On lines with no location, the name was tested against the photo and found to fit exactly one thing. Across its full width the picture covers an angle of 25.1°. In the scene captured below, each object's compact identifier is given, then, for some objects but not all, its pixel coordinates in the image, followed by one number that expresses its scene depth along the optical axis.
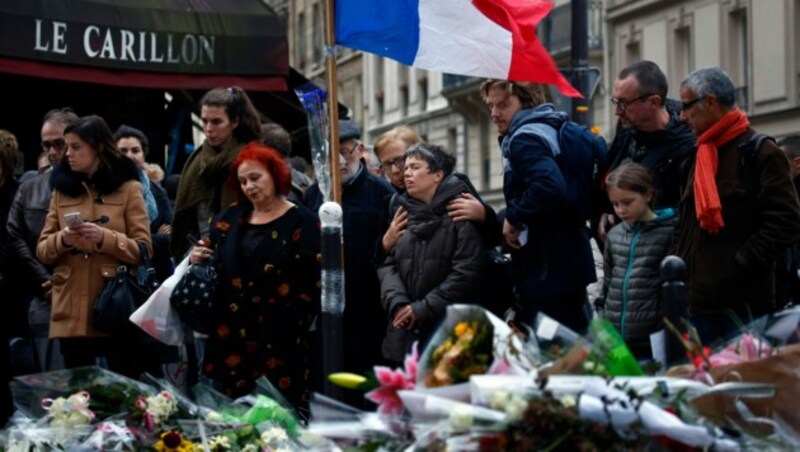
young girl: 7.87
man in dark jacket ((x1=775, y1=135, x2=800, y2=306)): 8.60
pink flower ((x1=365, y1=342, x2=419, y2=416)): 4.47
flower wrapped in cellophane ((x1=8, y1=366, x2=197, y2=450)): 7.02
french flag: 9.38
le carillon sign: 15.58
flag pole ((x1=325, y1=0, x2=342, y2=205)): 8.98
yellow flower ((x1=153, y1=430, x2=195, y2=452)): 6.91
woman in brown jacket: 9.84
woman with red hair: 9.11
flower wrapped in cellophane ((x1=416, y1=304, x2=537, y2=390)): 4.40
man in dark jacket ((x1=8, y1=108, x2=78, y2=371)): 10.60
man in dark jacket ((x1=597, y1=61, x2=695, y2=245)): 8.15
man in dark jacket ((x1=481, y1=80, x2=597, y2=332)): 8.55
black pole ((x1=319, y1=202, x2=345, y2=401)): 8.23
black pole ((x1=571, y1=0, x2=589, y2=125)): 20.38
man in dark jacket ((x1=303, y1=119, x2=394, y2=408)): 9.88
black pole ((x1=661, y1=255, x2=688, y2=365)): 6.11
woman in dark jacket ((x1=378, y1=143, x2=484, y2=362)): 8.83
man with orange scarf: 7.49
